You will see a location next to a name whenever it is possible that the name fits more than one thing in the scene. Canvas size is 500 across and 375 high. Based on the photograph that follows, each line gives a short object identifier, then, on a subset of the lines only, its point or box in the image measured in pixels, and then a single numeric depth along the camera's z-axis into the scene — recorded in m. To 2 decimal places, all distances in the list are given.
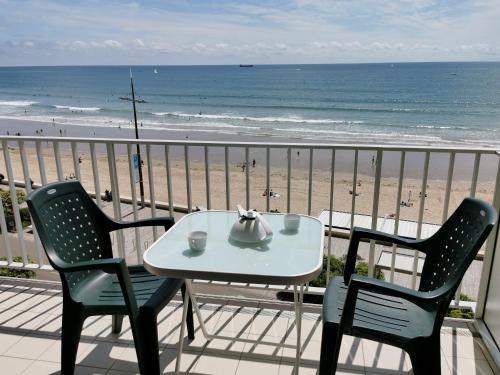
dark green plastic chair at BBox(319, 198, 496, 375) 1.52
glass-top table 1.56
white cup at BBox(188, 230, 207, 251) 1.77
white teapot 1.87
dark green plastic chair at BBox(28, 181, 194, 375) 1.79
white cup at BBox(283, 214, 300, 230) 2.03
